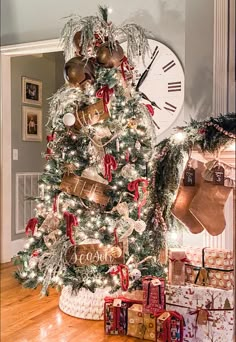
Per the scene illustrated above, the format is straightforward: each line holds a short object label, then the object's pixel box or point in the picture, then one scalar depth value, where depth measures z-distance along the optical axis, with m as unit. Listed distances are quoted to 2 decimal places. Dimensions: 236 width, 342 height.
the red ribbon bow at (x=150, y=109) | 2.52
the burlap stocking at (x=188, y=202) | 1.81
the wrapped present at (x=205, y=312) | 1.91
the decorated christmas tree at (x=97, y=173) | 2.26
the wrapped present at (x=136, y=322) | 2.11
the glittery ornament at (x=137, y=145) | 2.40
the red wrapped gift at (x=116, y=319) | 2.16
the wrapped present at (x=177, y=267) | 2.06
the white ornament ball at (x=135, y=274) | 2.31
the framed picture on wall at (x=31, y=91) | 4.02
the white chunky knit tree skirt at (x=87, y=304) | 2.37
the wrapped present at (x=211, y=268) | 1.98
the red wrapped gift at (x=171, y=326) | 1.98
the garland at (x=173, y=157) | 1.71
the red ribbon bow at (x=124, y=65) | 2.34
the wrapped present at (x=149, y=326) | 2.07
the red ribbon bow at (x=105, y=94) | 2.26
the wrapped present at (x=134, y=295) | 2.27
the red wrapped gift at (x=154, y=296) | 2.05
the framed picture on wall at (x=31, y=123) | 4.02
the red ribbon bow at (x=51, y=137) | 2.49
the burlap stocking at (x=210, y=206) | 1.71
